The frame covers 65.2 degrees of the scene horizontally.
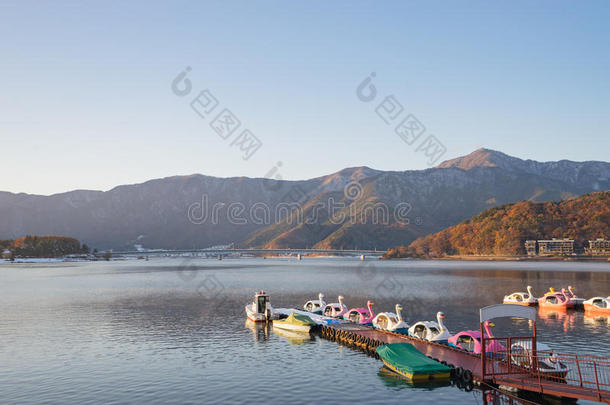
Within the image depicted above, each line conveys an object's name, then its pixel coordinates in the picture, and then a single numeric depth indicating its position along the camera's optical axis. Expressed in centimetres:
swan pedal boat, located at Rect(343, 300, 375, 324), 5916
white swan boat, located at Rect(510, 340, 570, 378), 3139
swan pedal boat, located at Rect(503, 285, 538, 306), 7875
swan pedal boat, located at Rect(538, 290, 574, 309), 7400
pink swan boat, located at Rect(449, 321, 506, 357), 3597
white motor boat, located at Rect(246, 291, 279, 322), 6481
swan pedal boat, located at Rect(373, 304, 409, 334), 5028
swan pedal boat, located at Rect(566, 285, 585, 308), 7462
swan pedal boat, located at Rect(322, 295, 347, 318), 6483
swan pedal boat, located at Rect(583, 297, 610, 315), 6781
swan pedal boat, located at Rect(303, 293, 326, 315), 7125
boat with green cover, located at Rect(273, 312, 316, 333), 5659
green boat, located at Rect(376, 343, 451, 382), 3459
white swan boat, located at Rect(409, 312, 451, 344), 4381
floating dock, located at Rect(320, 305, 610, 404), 2775
